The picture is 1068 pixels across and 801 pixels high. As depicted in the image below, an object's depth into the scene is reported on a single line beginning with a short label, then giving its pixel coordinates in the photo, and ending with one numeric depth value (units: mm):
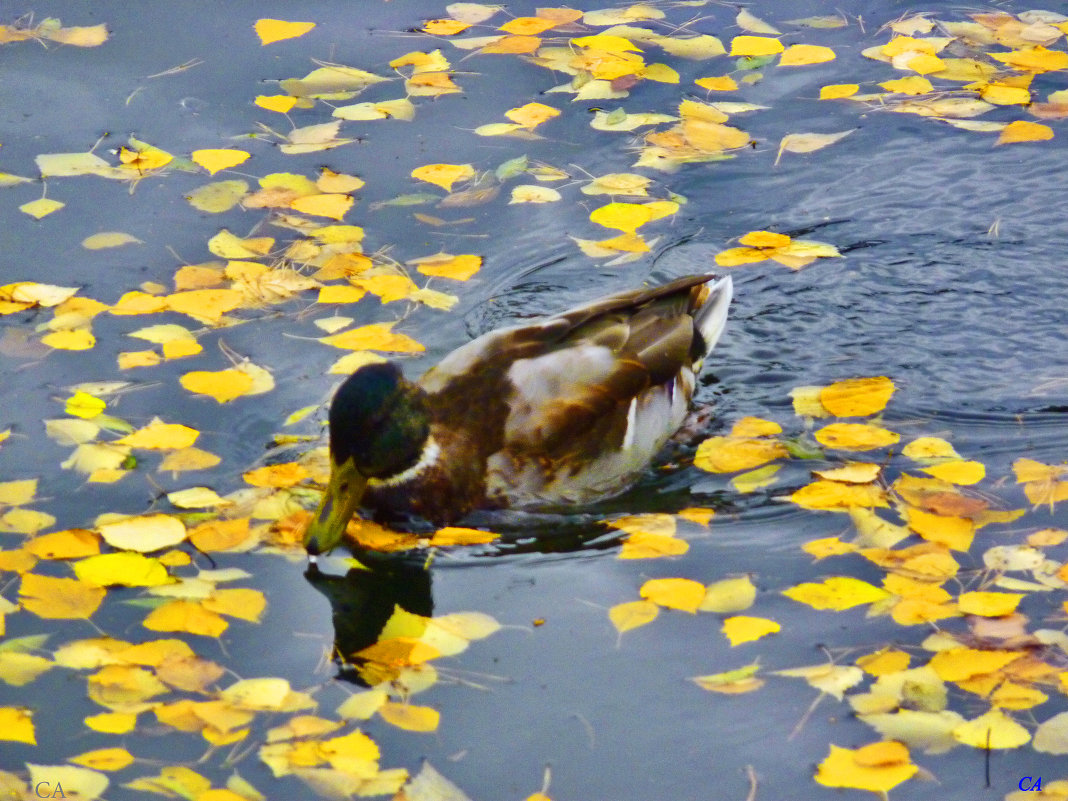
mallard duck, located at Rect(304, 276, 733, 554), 9711
